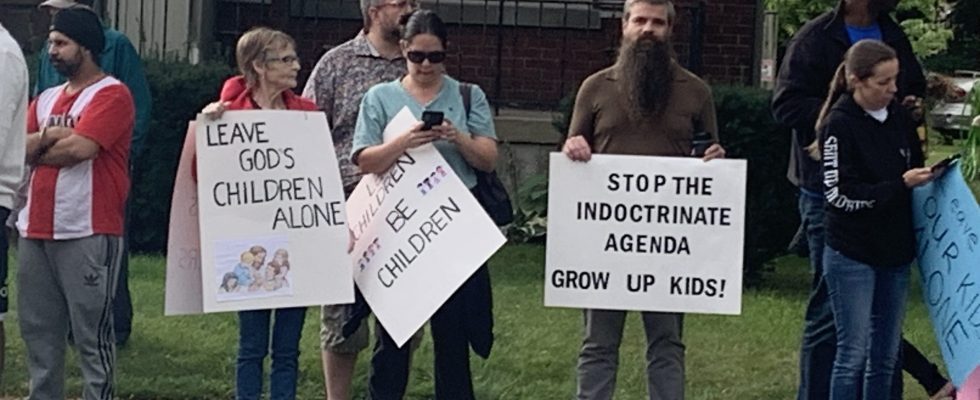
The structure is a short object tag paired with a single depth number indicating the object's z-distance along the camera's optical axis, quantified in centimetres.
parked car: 1958
